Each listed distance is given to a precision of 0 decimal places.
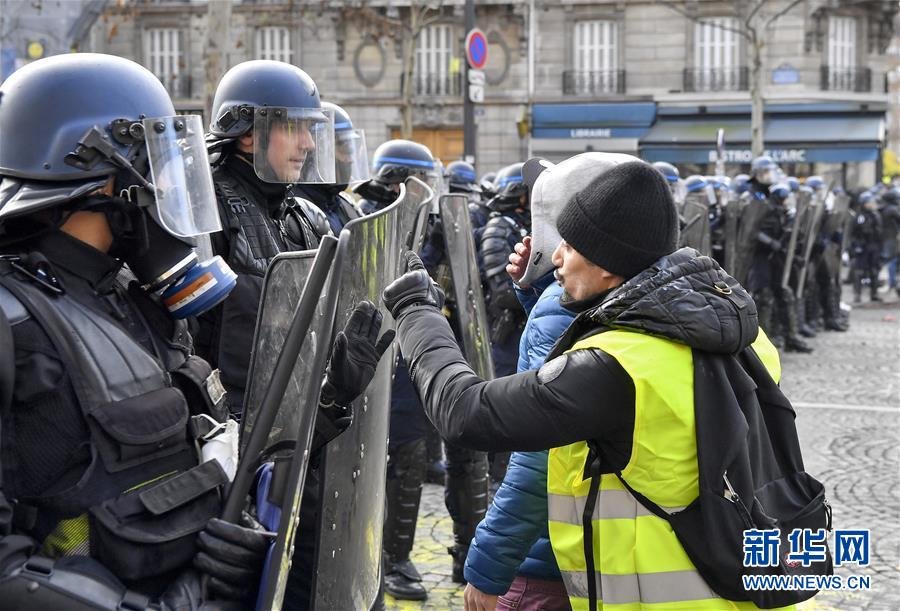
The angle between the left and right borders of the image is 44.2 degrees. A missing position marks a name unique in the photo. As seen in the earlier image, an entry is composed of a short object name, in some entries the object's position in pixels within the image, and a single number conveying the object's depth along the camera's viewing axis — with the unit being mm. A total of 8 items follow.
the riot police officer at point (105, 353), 1712
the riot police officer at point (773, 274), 11805
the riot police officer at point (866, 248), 17938
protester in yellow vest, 1869
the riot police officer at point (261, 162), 3068
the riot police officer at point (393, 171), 5570
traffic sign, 13594
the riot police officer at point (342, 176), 4496
